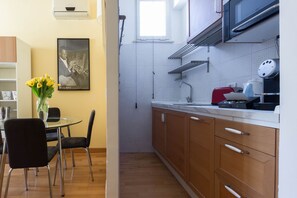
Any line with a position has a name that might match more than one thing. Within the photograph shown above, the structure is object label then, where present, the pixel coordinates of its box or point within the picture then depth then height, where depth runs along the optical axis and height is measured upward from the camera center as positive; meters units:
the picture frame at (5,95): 3.72 -0.04
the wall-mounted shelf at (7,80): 3.67 +0.21
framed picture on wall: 4.07 +0.53
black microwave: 1.31 +0.52
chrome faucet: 3.59 -0.09
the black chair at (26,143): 1.97 -0.45
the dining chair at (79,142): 2.77 -0.63
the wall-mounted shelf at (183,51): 3.34 +0.66
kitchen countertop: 0.99 -0.13
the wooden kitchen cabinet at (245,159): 1.02 -0.37
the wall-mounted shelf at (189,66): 3.03 +0.38
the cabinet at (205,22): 2.10 +0.72
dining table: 2.25 -0.36
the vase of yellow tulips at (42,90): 2.62 +0.03
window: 4.16 +1.37
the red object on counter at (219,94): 2.21 -0.02
